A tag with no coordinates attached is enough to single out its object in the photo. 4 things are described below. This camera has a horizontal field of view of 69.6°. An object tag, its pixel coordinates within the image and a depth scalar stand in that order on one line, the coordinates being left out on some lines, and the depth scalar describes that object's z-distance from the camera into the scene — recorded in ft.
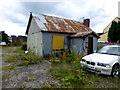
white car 14.06
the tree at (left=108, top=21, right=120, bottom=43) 59.93
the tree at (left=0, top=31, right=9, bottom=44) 115.85
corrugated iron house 31.50
